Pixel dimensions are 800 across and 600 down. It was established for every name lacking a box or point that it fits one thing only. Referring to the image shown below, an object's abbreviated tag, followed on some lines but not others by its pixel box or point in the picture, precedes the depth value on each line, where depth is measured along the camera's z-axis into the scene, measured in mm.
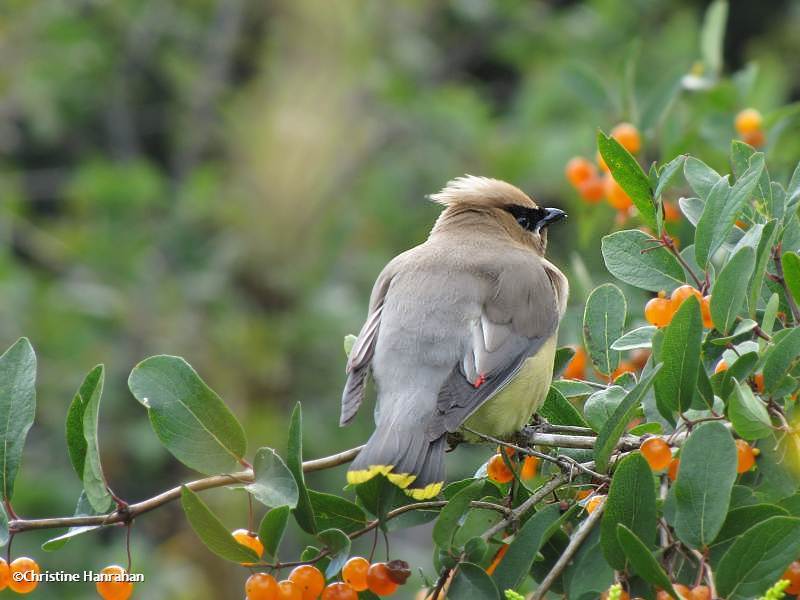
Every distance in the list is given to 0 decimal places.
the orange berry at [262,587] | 4473
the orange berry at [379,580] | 4637
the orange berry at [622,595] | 4027
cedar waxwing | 5410
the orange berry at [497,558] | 4754
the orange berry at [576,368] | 6516
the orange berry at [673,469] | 4465
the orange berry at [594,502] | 4516
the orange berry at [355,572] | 4574
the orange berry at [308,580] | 4547
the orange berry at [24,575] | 4625
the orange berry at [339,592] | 4531
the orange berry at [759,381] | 4437
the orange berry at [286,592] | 4480
